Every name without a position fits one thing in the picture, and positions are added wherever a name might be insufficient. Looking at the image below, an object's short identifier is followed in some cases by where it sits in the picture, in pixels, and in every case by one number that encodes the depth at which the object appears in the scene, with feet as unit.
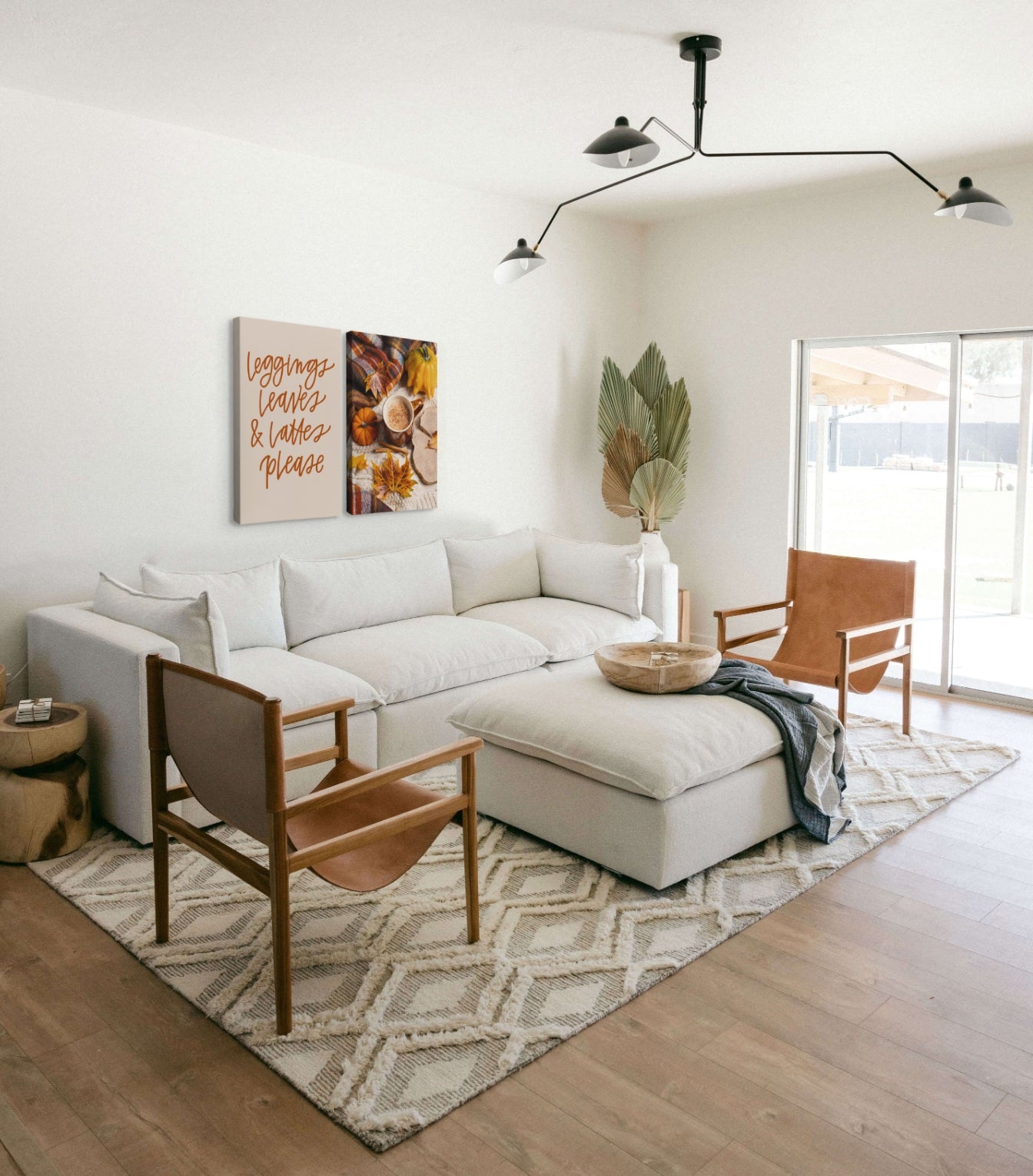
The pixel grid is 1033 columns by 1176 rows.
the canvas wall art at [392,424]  15.74
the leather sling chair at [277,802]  7.15
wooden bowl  10.94
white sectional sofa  10.81
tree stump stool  10.10
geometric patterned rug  7.08
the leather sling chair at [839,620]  13.94
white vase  16.48
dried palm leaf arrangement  18.78
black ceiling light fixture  9.49
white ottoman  9.54
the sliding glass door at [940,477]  16.48
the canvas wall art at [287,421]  14.34
